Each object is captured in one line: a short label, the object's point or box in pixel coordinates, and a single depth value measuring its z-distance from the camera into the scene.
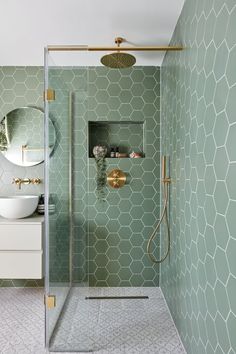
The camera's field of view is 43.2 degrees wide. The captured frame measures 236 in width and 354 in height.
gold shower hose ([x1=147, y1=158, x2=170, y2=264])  2.53
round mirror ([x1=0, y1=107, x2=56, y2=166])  3.08
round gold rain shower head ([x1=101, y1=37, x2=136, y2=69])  2.36
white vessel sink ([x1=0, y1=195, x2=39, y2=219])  2.66
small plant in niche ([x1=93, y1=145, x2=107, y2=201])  3.01
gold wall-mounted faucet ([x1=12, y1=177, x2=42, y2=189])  3.08
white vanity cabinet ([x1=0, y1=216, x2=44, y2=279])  2.61
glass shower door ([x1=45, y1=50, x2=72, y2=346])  2.01
